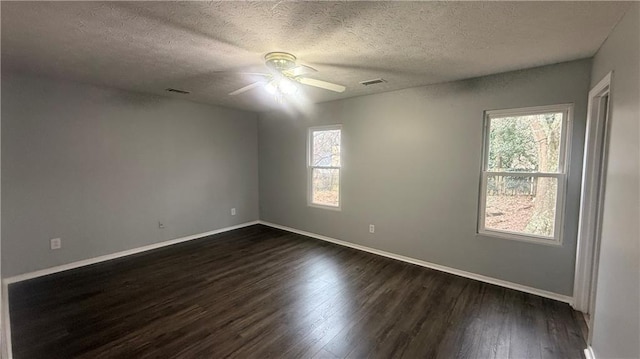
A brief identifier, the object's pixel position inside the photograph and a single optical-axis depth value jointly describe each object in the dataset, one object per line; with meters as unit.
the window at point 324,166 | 4.62
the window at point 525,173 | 2.76
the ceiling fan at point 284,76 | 2.44
